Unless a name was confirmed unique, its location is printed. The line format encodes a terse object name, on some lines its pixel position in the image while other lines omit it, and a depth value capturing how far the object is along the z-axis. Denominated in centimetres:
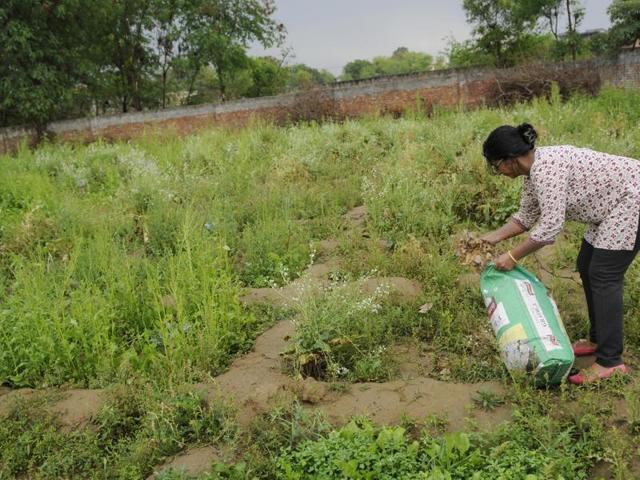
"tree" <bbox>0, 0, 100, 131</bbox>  1639
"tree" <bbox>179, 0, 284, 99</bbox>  2325
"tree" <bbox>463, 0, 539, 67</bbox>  2009
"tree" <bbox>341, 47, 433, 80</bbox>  8497
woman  278
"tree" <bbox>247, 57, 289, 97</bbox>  2916
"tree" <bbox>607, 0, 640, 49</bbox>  1498
